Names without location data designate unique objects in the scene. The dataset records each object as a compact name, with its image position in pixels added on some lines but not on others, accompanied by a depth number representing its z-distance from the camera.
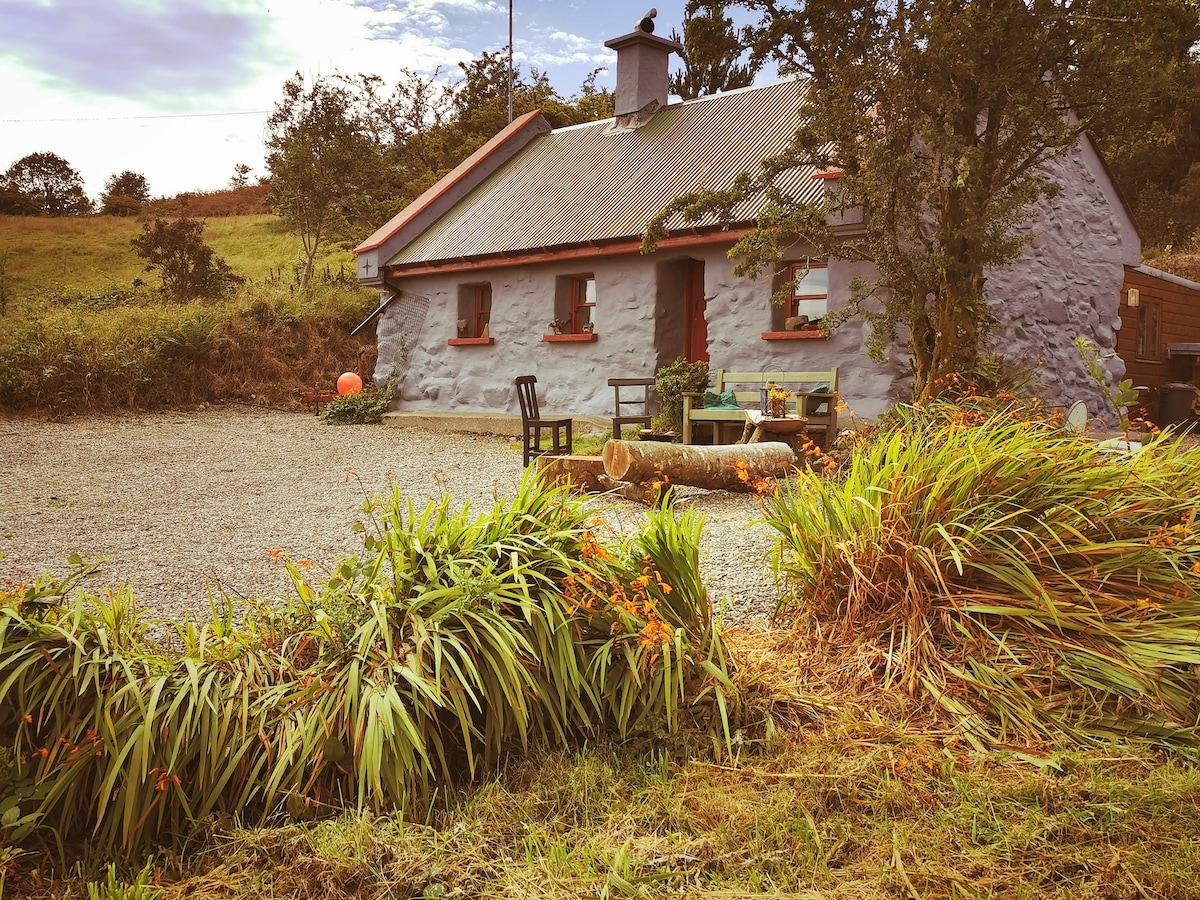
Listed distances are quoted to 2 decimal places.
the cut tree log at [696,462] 6.84
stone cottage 11.01
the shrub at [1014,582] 3.07
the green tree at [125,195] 32.65
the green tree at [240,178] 35.53
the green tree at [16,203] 30.85
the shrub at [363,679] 2.61
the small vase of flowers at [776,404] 8.55
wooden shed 13.91
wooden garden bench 8.88
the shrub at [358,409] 14.68
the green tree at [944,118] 7.30
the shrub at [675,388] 10.59
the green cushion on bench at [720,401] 9.73
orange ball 15.89
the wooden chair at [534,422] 8.93
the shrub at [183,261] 20.66
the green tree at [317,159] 21.34
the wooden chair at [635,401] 10.23
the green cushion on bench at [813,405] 9.00
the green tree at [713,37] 9.14
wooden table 8.07
